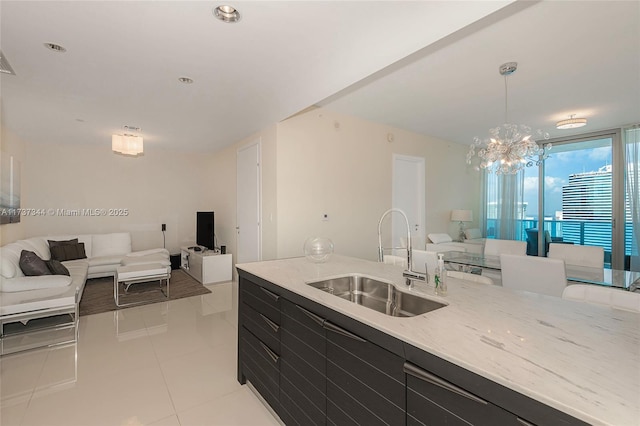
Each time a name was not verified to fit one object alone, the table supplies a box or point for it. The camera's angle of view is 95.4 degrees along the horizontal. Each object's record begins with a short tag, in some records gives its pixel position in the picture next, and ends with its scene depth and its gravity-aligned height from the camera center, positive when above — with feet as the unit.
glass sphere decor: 7.71 -0.96
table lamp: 19.51 -0.14
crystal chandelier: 11.53 +2.57
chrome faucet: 5.60 -1.17
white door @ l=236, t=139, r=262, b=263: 14.47 +0.57
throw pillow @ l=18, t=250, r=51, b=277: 11.27 -1.98
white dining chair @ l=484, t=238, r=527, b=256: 12.31 -1.54
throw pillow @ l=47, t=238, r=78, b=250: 16.21 -1.60
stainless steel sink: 5.19 -1.65
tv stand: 16.71 -3.08
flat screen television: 18.67 -1.04
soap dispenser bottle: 5.05 -1.17
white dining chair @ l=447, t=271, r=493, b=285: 6.74 -1.55
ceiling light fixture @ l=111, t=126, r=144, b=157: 13.88 +3.40
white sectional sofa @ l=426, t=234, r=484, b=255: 16.99 -1.94
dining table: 8.26 -1.94
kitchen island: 2.33 -1.44
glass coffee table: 13.21 -2.77
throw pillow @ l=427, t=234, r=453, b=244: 18.42 -1.63
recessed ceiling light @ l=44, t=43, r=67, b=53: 6.96 +4.06
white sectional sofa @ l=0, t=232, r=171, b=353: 9.34 -2.69
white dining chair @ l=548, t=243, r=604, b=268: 10.38 -1.57
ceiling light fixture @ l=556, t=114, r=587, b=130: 14.73 +4.59
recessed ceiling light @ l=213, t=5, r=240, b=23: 5.69 +4.02
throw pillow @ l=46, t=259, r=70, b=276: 12.12 -2.27
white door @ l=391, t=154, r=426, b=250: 17.06 +1.10
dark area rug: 13.08 -4.07
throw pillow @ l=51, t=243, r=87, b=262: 15.99 -2.11
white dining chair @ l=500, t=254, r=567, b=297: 8.31 -1.84
